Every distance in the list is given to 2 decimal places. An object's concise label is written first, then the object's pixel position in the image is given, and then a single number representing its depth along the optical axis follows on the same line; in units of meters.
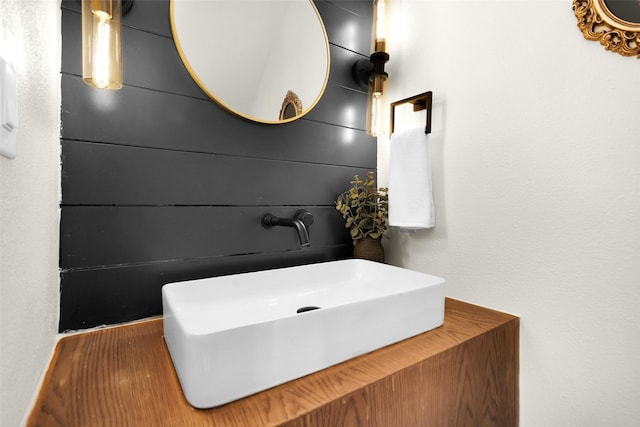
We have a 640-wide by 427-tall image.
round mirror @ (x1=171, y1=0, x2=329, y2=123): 0.95
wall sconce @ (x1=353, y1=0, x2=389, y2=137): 1.24
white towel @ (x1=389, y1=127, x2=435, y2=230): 1.09
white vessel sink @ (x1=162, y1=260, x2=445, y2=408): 0.51
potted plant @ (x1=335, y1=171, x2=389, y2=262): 1.22
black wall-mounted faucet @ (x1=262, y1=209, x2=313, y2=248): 0.94
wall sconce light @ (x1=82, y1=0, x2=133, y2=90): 0.72
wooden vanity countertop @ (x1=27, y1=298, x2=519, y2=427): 0.49
